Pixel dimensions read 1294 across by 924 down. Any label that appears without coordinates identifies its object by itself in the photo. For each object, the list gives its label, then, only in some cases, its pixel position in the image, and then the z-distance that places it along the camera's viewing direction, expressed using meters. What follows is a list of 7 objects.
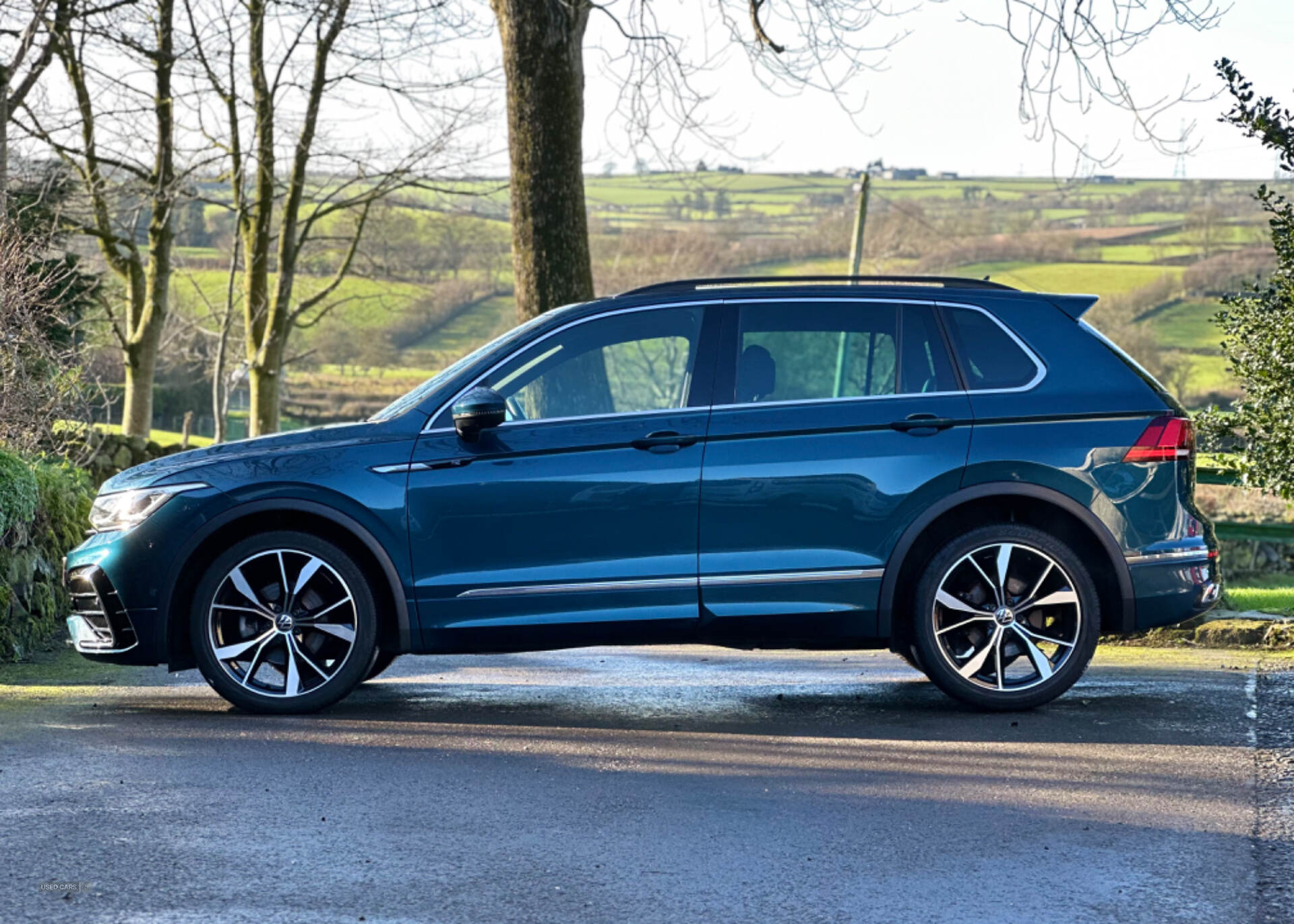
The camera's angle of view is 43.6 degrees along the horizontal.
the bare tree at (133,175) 25.53
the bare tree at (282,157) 27.45
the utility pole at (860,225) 37.53
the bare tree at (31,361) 10.86
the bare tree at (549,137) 13.05
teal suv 7.00
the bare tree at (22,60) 13.78
